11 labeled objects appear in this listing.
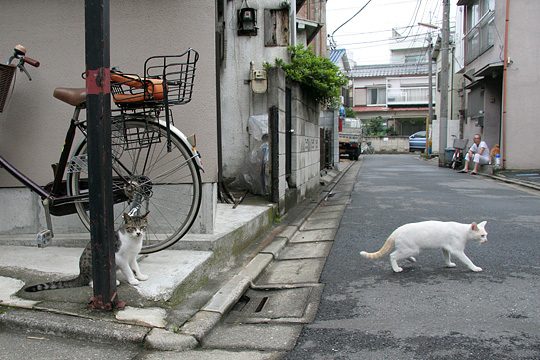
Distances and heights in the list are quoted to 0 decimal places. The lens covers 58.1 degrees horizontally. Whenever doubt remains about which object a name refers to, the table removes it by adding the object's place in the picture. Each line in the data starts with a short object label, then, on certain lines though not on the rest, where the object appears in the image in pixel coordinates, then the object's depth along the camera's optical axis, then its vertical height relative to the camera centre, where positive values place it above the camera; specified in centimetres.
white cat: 464 -93
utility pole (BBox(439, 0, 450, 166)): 2191 +276
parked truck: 2884 +2
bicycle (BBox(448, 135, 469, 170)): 2019 -51
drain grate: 372 -135
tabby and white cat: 359 -83
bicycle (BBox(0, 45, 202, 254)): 387 -5
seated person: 1719 -43
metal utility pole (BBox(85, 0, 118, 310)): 309 -1
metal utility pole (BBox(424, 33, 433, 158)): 3050 +317
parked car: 3908 +7
